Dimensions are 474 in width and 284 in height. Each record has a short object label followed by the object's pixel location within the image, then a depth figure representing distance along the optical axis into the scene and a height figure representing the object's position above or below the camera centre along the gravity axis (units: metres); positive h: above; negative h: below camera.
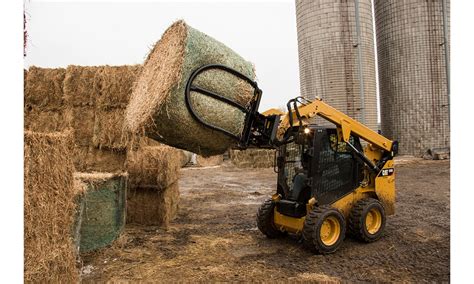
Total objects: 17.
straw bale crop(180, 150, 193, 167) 23.28 -0.72
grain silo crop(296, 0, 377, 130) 15.18 +3.92
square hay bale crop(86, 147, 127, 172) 8.27 -0.28
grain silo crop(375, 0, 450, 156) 17.50 +3.57
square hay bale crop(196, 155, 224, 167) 24.22 -1.00
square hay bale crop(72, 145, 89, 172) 8.24 -0.21
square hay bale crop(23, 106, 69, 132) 8.37 +0.66
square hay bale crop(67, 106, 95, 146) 8.35 +0.57
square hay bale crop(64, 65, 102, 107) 8.35 +1.41
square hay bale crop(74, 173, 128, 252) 5.65 -1.00
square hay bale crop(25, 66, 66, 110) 8.40 +1.37
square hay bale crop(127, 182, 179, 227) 7.61 -1.24
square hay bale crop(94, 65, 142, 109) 8.28 +1.39
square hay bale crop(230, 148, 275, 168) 20.94 -0.71
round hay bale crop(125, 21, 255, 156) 4.02 +0.61
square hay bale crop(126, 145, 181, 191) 7.53 -0.41
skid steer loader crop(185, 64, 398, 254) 5.41 -0.54
